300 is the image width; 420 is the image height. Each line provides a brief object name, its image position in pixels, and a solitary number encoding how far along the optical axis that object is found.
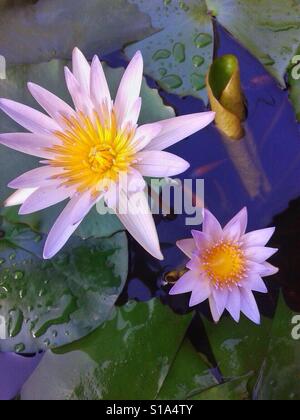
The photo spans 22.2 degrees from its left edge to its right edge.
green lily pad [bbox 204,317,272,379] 0.41
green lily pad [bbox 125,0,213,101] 0.42
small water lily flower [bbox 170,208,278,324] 0.39
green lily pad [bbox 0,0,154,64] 0.42
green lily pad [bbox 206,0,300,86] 0.42
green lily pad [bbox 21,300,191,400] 0.40
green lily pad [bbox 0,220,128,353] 0.40
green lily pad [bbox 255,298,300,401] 0.40
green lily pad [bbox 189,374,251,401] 0.40
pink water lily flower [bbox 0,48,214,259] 0.37
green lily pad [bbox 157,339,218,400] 0.41
